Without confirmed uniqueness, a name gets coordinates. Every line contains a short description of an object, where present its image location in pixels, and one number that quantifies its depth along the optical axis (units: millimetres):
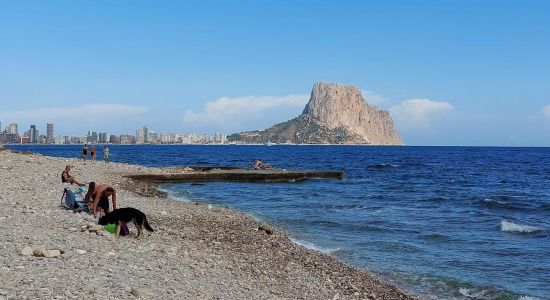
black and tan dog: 14062
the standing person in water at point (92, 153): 57375
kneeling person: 16344
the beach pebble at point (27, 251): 10422
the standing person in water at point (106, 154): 55719
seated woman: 25438
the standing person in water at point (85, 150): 54475
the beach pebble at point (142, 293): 8789
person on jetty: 52969
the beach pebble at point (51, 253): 10492
